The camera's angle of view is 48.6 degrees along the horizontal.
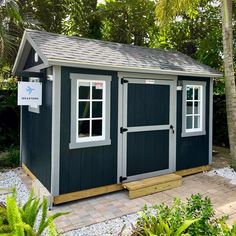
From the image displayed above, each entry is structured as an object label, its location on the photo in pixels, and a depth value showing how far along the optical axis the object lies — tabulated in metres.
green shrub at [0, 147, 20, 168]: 6.92
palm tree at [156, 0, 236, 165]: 5.92
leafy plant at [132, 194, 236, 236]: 2.61
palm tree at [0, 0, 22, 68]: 6.70
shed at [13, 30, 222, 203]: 4.48
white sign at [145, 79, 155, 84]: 5.37
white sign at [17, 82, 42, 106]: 4.70
